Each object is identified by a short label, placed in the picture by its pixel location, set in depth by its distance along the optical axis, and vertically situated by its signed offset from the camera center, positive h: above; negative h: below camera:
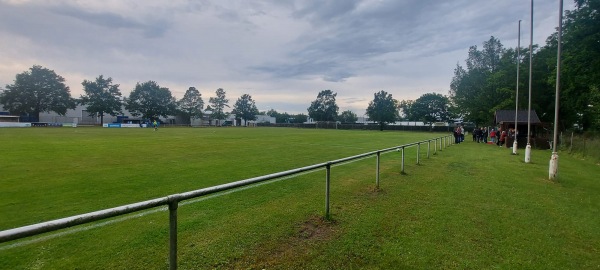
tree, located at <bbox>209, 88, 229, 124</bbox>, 114.00 +7.64
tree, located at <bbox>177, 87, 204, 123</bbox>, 104.69 +7.52
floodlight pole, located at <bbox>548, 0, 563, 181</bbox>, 10.20 +1.09
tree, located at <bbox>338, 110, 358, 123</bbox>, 132.62 +4.04
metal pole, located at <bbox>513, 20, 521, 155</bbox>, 18.84 -1.29
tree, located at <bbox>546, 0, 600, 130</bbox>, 23.30 +6.29
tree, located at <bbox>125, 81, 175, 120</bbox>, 91.50 +7.16
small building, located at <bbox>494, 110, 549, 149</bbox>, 25.88 +0.14
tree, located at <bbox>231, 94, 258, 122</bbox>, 123.62 +6.74
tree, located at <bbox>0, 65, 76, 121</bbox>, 71.50 +7.12
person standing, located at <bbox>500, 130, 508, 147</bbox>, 27.11 -0.87
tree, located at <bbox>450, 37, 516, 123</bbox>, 45.88 +7.74
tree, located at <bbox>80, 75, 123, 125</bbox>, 80.69 +7.27
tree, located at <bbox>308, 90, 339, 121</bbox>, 129.62 +7.94
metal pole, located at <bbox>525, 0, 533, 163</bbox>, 14.74 -1.30
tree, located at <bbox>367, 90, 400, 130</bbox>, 107.62 +6.72
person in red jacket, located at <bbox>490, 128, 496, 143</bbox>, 29.60 -0.85
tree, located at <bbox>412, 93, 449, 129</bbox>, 110.50 +6.97
